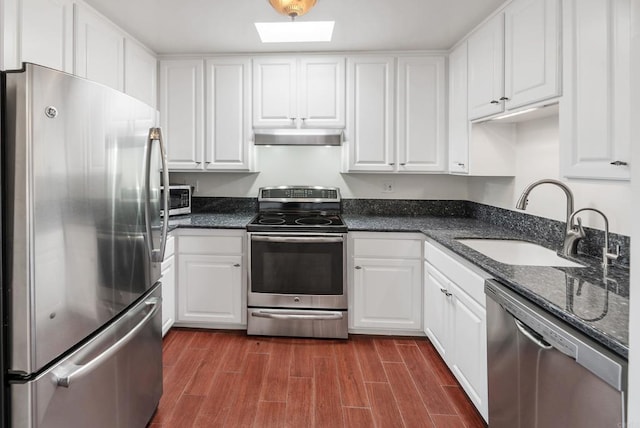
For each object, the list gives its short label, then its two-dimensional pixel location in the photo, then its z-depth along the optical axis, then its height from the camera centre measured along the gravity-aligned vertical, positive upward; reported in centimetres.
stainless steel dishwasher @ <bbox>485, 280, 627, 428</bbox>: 91 -52
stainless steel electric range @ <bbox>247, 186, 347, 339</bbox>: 264 -57
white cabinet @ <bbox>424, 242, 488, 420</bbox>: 171 -65
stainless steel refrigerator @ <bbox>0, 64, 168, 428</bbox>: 102 -15
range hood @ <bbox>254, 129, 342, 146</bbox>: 293 +58
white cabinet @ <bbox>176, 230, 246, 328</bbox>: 272 -56
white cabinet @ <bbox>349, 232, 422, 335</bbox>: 264 -59
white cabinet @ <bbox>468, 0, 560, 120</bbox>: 167 +84
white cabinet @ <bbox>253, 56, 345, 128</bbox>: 296 +98
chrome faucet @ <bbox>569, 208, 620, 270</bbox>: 154 -21
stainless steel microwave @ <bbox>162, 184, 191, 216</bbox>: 299 +5
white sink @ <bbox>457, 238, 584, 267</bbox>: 199 -28
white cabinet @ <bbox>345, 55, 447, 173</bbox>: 293 +79
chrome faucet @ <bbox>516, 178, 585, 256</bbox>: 175 -13
